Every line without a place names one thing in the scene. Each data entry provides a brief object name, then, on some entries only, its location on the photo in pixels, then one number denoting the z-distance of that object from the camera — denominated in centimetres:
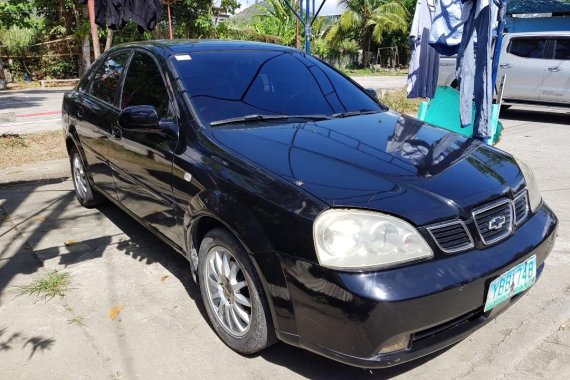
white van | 991
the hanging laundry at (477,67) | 571
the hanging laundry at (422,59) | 719
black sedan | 205
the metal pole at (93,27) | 784
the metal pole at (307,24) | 1068
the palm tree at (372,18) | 3384
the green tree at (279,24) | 2945
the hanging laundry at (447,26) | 616
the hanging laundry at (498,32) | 600
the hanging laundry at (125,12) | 870
